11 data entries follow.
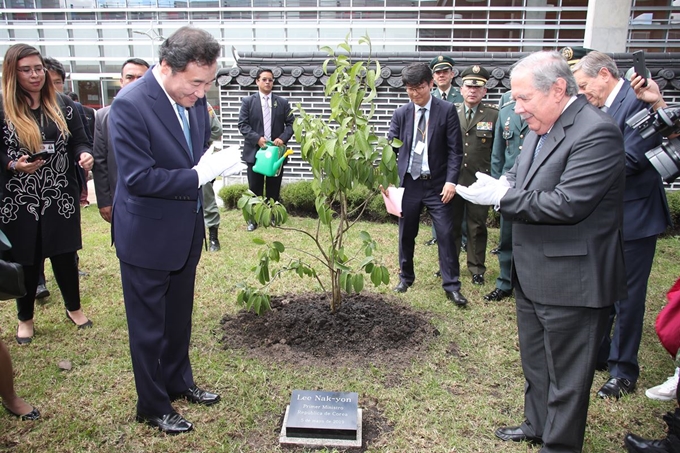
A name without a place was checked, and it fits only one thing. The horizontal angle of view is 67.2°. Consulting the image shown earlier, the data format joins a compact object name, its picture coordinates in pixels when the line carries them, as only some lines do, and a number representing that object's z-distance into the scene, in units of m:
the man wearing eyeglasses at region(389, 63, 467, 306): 4.71
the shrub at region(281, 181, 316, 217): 7.96
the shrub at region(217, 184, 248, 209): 8.37
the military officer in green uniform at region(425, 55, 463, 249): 5.77
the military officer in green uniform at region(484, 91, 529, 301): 4.83
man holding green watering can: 6.93
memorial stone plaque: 2.80
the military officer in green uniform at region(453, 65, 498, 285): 5.34
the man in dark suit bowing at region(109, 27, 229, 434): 2.50
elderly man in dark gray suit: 2.24
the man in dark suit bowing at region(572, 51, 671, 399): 3.16
